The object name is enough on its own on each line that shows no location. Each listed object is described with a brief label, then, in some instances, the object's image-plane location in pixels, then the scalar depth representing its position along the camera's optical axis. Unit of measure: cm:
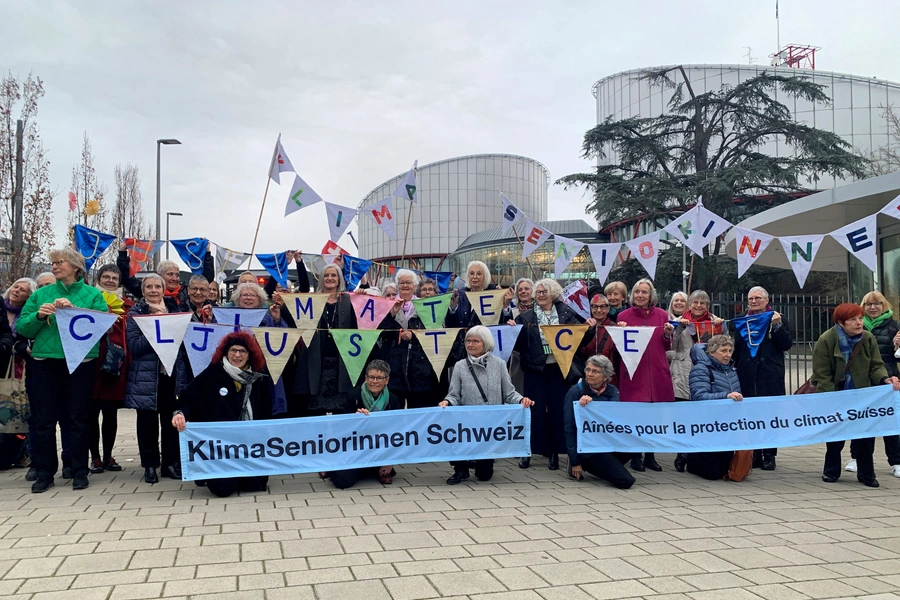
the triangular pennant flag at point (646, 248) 969
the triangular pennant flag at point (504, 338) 703
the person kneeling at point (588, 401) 633
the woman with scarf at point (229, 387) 600
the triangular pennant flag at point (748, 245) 948
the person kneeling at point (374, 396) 642
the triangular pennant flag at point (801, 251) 889
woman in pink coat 696
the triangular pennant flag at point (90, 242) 869
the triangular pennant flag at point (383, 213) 1126
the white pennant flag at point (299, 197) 1032
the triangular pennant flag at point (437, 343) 690
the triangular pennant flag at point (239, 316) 683
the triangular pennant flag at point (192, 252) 966
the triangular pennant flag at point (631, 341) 684
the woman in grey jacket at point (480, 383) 652
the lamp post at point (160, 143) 2184
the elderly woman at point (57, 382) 586
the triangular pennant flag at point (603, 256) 945
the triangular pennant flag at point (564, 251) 1027
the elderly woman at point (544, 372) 714
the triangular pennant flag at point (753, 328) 710
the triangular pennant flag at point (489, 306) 748
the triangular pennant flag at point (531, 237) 1050
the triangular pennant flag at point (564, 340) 688
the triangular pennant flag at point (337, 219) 1063
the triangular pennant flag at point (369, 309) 706
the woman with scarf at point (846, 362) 671
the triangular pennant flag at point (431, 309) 723
